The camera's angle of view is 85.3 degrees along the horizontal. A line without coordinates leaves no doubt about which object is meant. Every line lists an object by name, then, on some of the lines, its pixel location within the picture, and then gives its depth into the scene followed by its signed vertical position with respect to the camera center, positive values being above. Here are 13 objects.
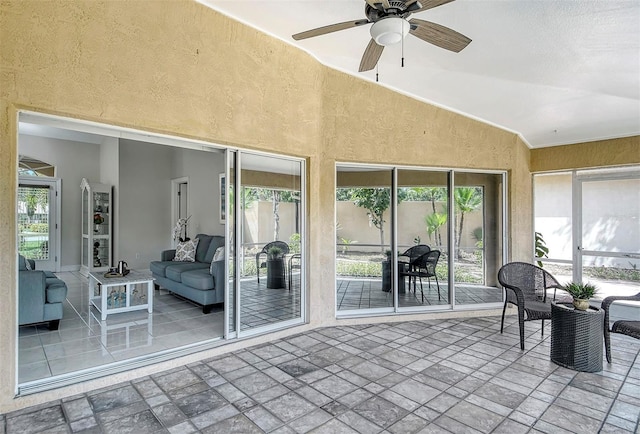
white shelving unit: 8.04 -0.18
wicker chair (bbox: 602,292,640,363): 3.20 -1.02
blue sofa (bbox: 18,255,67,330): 3.86 -0.90
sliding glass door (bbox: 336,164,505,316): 4.96 -0.28
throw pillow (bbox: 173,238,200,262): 6.39 -0.57
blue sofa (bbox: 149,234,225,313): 4.86 -0.83
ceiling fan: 2.19 +1.32
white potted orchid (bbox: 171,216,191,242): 7.66 -0.17
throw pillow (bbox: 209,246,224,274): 4.97 -0.51
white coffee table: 4.66 -1.06
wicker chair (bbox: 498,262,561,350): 4.48 -0.81
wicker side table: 3.32 -1.17
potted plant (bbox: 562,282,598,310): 3.45 -0.76
